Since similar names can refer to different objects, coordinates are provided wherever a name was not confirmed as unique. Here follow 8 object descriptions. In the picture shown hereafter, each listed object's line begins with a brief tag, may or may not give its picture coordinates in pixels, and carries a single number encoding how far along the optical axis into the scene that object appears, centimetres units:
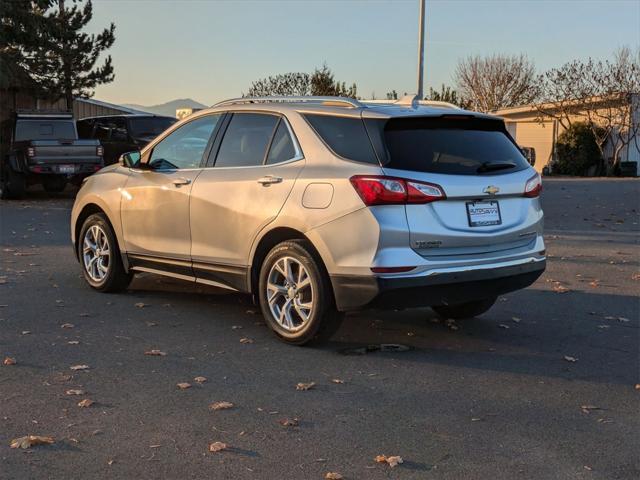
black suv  1986
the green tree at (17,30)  2311
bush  3688
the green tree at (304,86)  5016
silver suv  512
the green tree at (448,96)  5562
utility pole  2255
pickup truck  1728
